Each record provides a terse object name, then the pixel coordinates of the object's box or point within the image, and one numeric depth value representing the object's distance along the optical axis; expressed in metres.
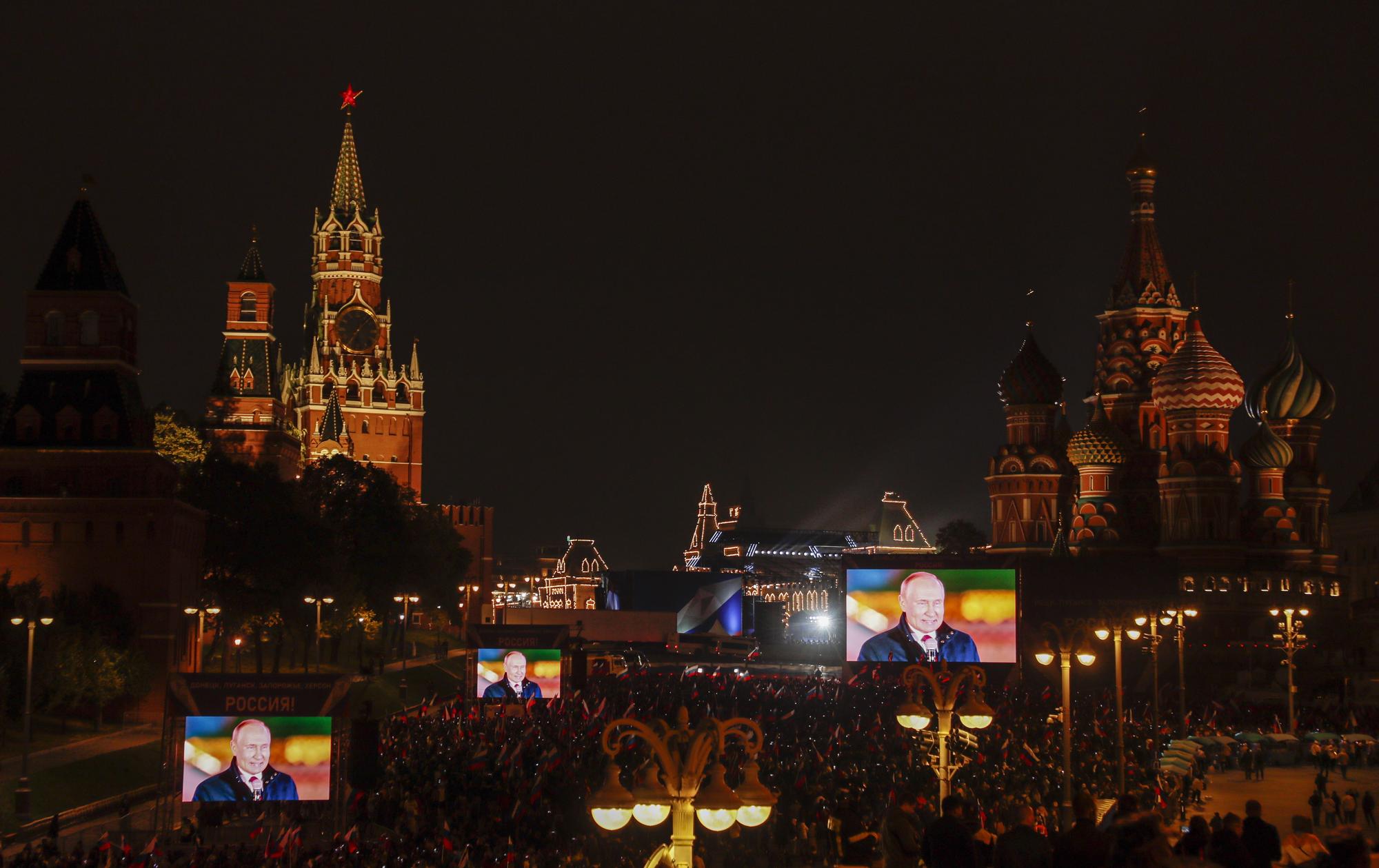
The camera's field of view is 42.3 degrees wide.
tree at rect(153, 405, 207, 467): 86.44
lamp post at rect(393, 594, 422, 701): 73.81
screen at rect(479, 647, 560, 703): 57.44
